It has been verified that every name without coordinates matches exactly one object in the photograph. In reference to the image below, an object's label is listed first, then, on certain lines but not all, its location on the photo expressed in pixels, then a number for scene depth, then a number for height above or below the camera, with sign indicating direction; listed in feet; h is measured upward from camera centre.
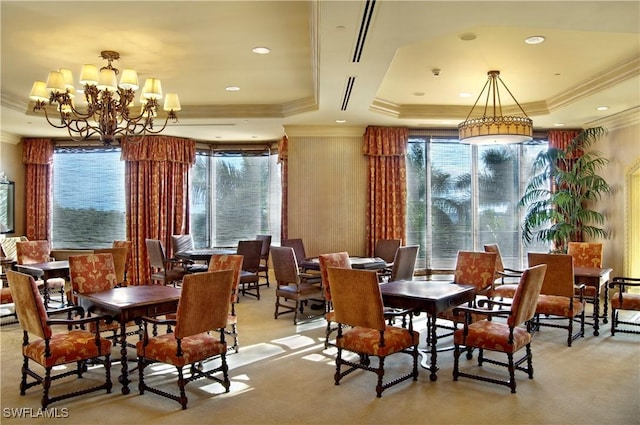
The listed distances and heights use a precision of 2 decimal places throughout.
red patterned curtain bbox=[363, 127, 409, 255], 26.43 +1.53
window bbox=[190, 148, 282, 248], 32.71 +1.11
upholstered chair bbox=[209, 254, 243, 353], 15.88 -1.77
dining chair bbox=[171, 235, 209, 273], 26.38 -2.03
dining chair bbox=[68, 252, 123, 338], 14.83 -1.94
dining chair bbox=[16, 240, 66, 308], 22.43 -2.04
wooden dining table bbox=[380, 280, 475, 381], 13.38 -2.43
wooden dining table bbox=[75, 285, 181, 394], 12.42 -2.40
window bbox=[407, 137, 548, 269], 28.30 +0.97
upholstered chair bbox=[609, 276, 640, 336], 17.92 -3.41
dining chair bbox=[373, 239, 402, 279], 24.89 -1.91
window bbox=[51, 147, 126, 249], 31.32 +0.91
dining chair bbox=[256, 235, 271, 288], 29.22 -2.24
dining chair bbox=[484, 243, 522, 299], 19.36 -3.08
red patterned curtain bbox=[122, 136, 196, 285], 29.81 +1.10
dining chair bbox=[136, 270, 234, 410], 11.64 -2.93
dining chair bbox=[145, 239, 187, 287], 24.38 -2.66
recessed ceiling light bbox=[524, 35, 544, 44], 15.02 +5.27
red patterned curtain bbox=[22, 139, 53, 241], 30.04 +1.44
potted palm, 24.64 +0.86
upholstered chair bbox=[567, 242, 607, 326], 21.25 -1.90
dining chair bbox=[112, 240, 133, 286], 22.74 -1.48
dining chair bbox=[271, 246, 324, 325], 19.94 -2.90
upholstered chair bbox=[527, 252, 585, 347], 16.80 -2.77
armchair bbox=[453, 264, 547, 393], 12.60 -3.21
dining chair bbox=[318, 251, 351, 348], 17.13 -1.87
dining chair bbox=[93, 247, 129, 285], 20.26 -1.94
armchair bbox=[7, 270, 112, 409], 11.60 -3.20
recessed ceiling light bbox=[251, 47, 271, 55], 15.88 +5.25
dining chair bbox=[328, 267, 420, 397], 12.37 -2.93
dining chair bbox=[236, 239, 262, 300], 24.82 -2.32
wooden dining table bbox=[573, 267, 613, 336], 18.08 -2.58
